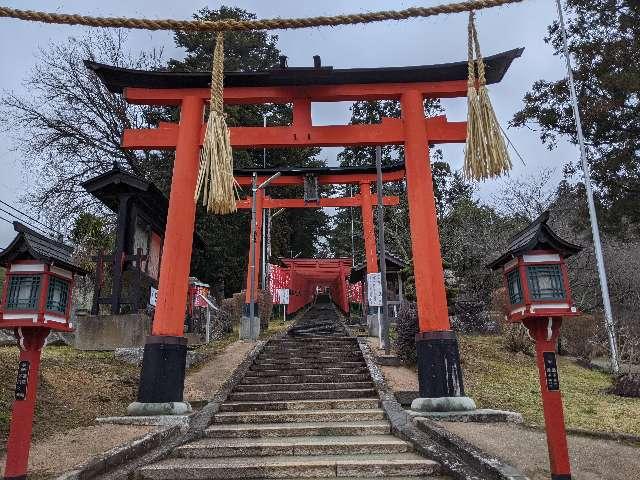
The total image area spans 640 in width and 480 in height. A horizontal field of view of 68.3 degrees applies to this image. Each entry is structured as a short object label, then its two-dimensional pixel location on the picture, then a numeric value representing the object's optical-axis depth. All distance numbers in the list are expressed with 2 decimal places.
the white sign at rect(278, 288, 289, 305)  19.67
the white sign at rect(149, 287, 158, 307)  10.77
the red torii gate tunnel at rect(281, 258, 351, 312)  26.53
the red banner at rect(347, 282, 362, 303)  23.79
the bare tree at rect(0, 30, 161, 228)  17.65
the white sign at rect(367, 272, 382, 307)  12.02
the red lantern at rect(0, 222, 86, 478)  3.85
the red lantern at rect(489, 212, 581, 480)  3.89
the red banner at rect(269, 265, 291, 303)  19.48
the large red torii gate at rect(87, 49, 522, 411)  6.88
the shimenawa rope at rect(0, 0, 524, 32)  2.53
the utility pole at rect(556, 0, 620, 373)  11.44
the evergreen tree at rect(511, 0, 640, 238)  13.88
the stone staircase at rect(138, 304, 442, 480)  4.63
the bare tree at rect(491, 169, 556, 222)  22.21
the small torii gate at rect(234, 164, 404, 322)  13.88
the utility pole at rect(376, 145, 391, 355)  10.74
